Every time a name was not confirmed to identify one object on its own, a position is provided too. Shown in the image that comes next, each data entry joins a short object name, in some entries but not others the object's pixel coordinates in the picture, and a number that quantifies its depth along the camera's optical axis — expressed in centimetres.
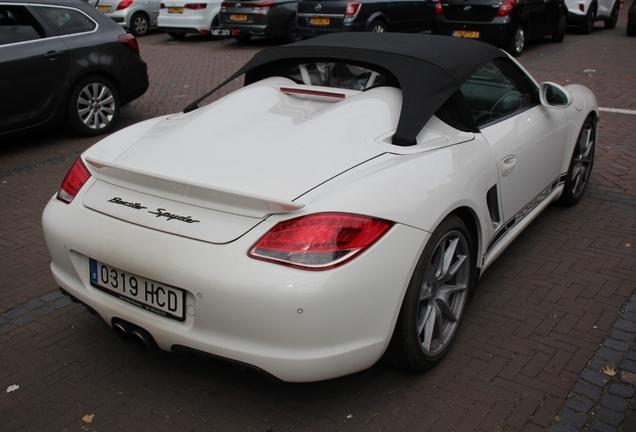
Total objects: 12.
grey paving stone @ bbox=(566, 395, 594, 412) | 291
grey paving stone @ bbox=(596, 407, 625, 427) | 282
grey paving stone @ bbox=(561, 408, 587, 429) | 280
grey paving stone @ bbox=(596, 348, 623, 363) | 329
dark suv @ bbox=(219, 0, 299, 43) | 1426
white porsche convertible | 257
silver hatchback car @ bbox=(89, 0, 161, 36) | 1673
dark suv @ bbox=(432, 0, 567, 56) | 1225
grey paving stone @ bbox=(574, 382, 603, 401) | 299
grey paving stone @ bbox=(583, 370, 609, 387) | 309
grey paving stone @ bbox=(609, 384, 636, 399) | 300
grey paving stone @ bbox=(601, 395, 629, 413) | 291
